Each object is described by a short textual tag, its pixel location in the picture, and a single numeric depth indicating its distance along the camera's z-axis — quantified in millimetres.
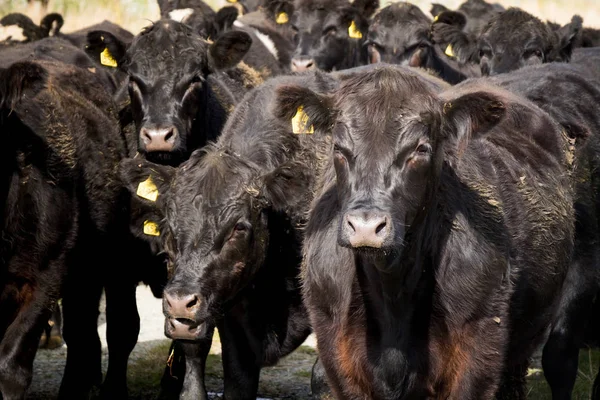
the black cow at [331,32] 27219
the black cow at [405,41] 25984
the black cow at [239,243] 13531
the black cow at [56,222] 14711
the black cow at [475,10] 32312
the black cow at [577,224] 15781
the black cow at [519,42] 24219
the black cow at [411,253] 10969
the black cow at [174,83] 17375
